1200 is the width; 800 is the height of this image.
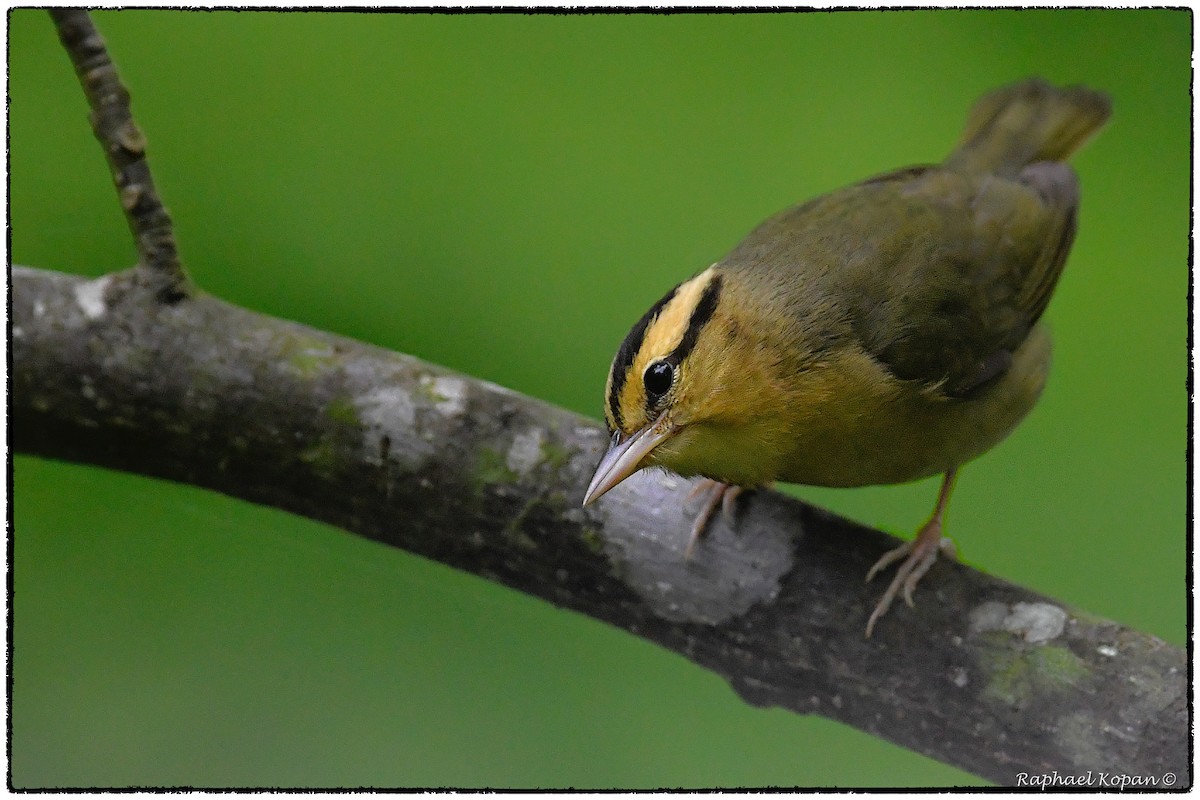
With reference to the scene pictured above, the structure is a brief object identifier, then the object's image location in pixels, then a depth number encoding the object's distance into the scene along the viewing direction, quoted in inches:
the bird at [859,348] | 175.8
